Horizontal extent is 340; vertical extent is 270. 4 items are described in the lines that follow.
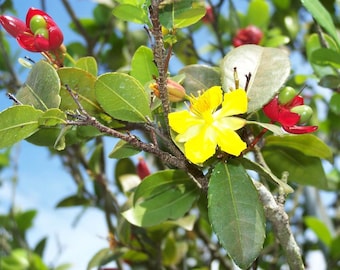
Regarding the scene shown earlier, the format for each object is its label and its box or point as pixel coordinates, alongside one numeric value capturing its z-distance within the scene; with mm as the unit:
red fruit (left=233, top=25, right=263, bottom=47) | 556
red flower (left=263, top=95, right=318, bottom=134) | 296
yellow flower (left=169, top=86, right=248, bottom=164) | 276
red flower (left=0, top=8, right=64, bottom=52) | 308
